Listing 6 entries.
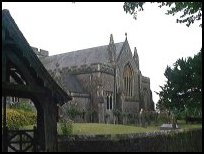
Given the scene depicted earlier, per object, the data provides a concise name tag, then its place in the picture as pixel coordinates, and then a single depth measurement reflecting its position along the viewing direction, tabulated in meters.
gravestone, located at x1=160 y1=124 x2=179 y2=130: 30.19
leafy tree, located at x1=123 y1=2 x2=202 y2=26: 10.01
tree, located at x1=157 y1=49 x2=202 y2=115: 39.25
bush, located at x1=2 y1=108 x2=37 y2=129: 25.78
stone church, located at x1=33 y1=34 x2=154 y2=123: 43.59
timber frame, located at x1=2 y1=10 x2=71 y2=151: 9.69
